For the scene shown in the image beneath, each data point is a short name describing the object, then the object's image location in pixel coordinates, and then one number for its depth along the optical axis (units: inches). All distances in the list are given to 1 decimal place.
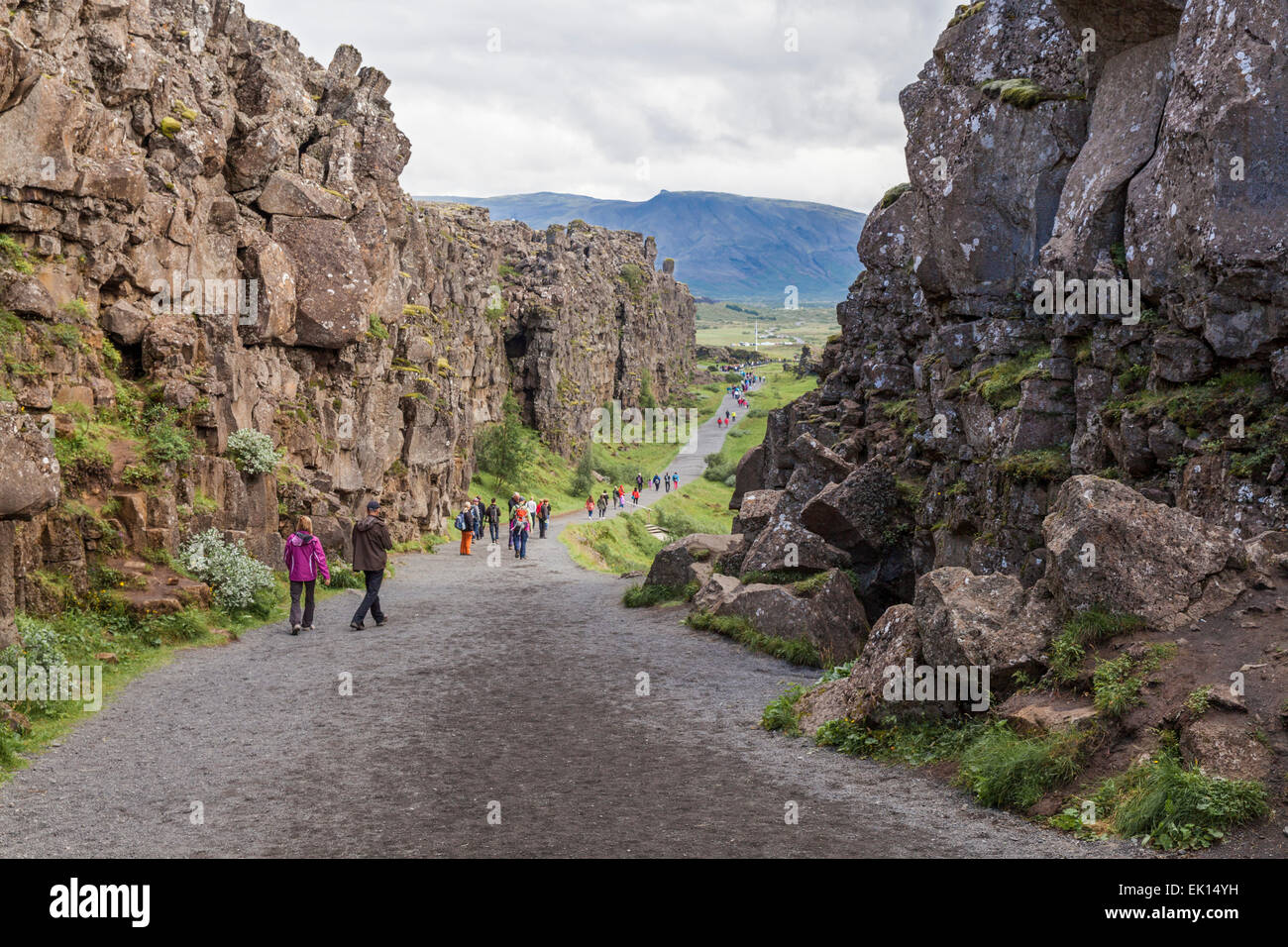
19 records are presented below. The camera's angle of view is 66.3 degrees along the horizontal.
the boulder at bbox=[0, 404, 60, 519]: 530.6
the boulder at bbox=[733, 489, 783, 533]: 1098.7
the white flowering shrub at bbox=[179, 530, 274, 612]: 832.9
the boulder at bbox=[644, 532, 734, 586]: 1064.2
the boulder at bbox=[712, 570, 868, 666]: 775.7
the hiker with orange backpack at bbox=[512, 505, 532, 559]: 1560.0
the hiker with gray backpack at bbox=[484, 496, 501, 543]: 1842.5
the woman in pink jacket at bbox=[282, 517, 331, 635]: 802.2
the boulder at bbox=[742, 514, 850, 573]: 917.2
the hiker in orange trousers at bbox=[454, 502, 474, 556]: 1653.5
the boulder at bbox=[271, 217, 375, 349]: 1269.7
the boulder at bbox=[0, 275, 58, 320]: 827.4
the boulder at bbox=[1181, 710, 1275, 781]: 339.9
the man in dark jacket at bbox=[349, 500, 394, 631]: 824.3
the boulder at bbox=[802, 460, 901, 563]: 921.5
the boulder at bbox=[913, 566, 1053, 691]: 460.8
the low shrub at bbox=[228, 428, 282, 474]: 1032.2
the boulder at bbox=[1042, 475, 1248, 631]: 436.1
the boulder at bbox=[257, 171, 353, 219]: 1229.1
